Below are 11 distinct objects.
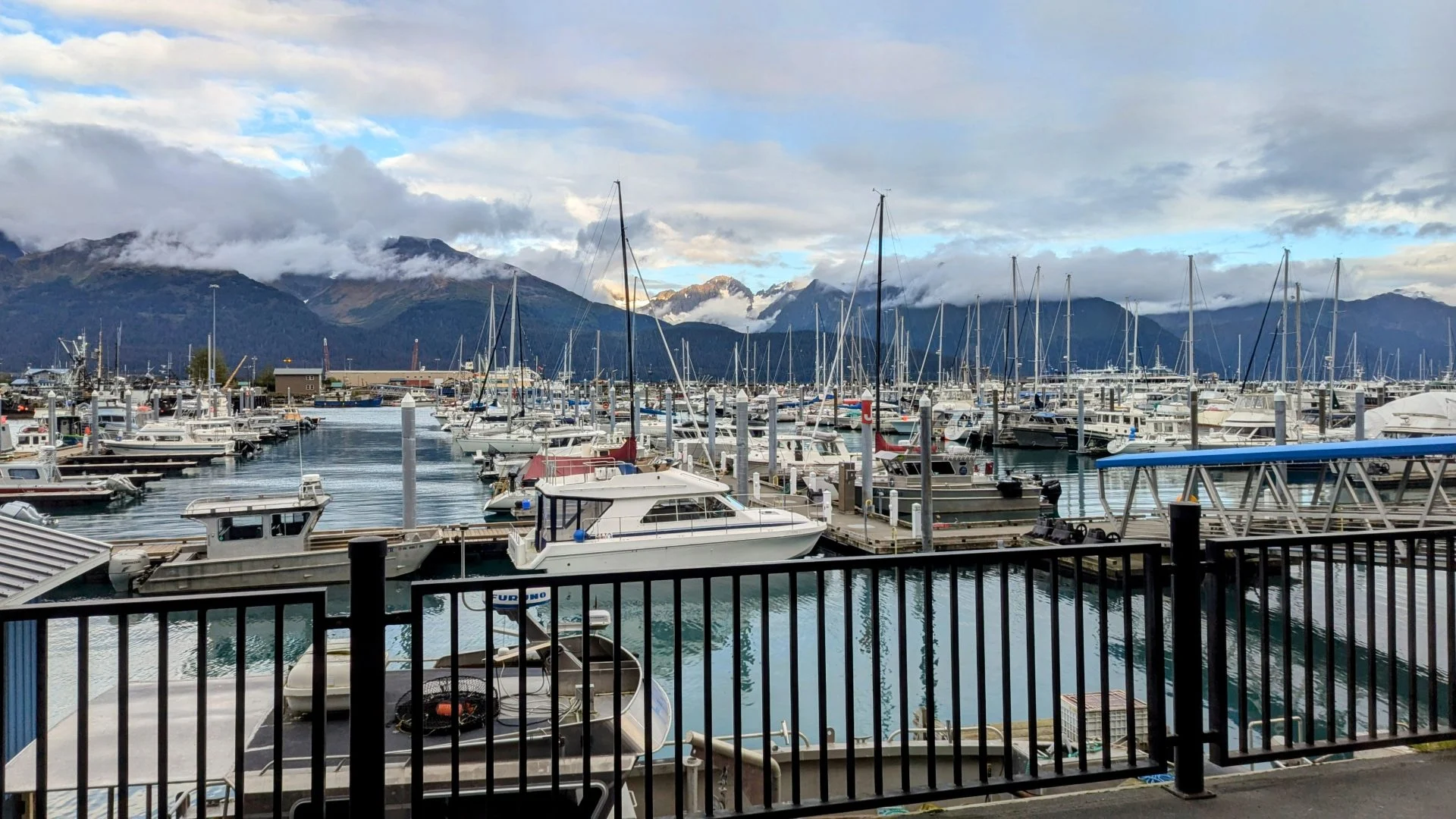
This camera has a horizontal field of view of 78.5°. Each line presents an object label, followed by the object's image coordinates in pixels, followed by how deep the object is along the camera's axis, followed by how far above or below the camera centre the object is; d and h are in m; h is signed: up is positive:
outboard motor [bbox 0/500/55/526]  24.20 -3.01
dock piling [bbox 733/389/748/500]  30.98 -1.76
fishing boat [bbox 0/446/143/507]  37.31 -3.60
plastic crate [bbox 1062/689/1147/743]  9.95 -3.65
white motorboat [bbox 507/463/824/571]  21.16 -3.06
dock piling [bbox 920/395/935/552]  22.62 -2.36
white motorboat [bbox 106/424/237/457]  54.72 -2.61
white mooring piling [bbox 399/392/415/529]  25.97 -1.42
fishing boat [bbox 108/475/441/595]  21.11 -3.77
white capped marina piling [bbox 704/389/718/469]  41.58 -0.47
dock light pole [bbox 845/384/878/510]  27.55 -1.91
